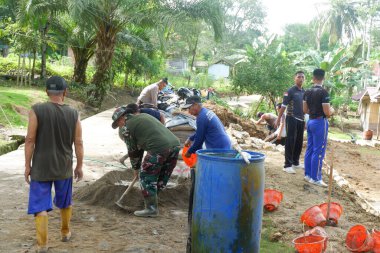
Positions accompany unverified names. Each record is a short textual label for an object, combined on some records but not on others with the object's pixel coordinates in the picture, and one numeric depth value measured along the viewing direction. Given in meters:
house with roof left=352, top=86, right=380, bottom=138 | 27.95
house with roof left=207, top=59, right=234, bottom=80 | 56.97
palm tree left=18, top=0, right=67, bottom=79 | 17.30
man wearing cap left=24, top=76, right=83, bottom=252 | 3.85
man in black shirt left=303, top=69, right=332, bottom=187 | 7.22
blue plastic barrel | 3.56
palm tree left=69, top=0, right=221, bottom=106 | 16.09
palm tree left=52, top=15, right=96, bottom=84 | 23.54
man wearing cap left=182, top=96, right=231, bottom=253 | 5.01
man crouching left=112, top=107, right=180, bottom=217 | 4.98
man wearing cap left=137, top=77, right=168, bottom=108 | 9.95
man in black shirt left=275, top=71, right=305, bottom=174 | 7.96
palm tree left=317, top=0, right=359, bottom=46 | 52.19
